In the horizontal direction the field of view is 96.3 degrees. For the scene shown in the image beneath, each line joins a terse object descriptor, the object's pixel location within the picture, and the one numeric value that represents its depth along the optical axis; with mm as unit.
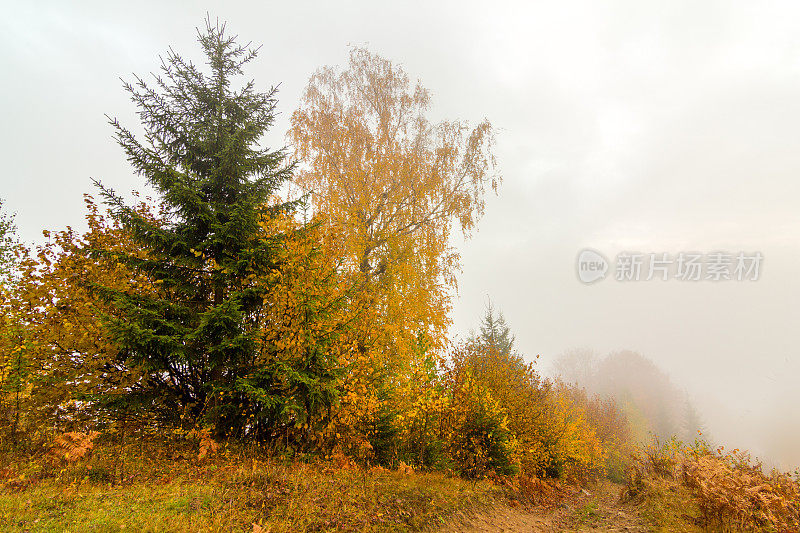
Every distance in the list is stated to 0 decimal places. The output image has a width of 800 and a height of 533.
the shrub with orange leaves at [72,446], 6471
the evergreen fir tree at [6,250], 17984
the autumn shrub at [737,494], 6520
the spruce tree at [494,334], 25348
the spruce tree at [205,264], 7328
